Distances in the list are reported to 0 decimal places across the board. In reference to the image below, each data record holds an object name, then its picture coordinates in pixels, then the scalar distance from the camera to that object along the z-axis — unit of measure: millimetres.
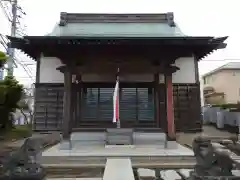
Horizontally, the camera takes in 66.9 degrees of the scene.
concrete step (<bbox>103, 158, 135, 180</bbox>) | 3146
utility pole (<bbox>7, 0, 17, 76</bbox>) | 9765
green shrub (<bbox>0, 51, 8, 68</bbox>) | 4138
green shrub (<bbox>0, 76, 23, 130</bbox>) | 7415
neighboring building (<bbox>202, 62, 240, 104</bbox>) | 18557
